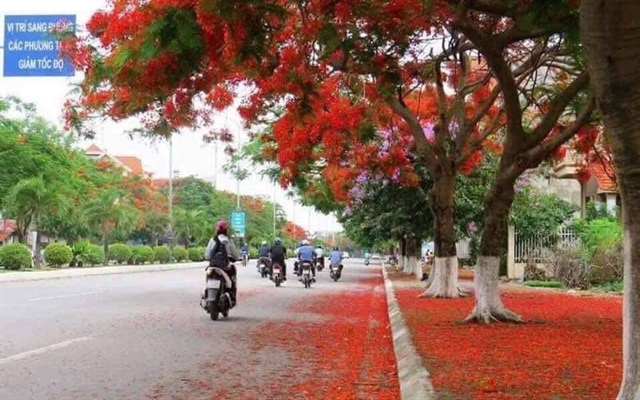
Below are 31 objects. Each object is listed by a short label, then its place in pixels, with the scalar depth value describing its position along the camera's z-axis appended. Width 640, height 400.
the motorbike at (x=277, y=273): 26.44
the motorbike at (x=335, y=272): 34.53
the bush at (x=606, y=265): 22.63
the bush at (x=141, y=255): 50.71
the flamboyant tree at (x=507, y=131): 11.15
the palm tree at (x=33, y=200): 33.27
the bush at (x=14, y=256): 32.59
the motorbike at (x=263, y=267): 32.92
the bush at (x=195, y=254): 64.06
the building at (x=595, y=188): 28.75
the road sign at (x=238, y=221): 63.44
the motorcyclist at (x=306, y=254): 27.54
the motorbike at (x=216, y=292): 13.92
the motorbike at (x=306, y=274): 26.73
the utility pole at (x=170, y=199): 52.84
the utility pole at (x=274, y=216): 93.61
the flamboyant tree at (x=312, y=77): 8.66
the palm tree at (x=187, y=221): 69.50
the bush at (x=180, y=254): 59.15
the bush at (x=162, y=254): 53.94
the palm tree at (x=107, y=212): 45.55
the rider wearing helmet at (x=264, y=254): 32.97
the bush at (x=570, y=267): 23.80
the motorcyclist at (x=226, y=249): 14.21
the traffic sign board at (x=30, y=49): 13.59
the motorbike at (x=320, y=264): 44.91
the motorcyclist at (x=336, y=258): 34.97
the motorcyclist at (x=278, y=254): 25.85
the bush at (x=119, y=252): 49.28
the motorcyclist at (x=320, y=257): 43.84
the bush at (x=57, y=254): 37.19
